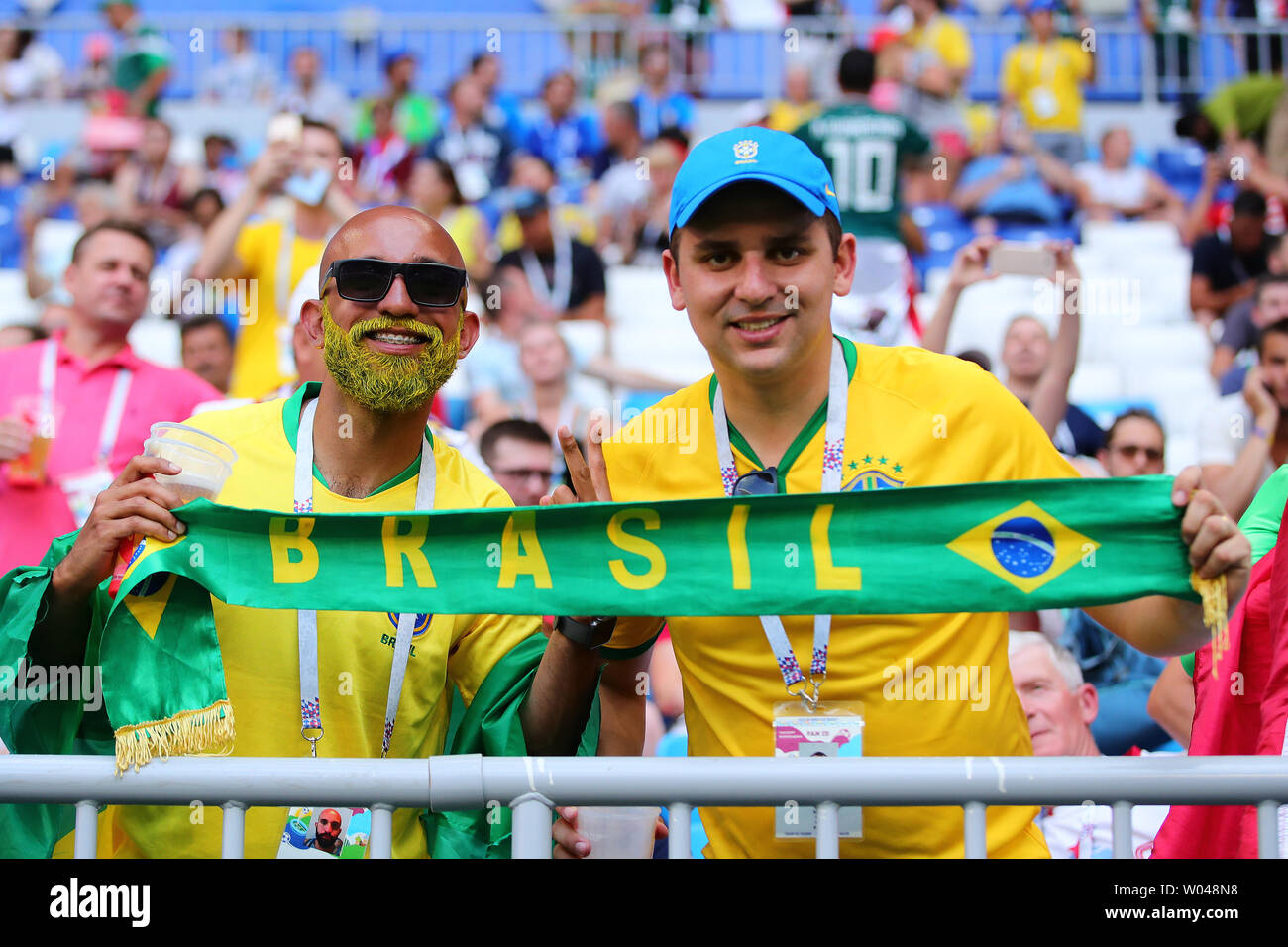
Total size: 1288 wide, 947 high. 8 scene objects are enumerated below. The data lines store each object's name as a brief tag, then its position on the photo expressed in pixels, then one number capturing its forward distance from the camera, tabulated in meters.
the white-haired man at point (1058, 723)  4.25
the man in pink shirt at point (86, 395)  5.05
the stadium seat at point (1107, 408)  7.94
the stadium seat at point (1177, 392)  8.61
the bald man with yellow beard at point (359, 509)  2.84
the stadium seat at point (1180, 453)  7.57
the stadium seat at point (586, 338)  8.60
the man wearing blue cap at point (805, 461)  2.76
